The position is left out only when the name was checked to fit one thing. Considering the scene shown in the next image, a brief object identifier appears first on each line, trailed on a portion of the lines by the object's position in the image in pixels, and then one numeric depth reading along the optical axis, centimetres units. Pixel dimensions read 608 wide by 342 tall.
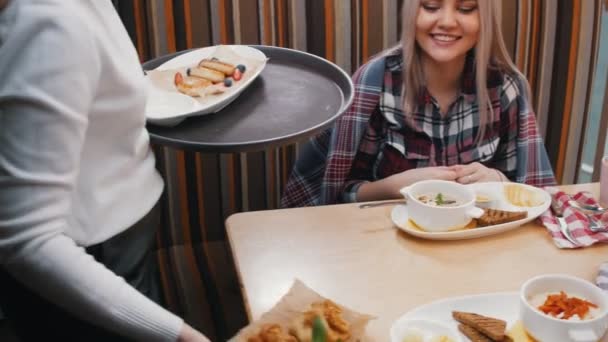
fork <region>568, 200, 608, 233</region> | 129
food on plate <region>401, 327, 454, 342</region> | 100
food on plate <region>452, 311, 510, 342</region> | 101
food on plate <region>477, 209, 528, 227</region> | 130
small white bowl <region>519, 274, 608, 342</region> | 96
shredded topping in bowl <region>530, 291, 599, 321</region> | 99
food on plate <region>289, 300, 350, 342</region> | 99
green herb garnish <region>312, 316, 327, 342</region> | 94
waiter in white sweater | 76
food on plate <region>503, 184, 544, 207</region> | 140
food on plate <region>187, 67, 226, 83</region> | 146
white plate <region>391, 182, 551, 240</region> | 128
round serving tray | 121
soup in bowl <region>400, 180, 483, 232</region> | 128
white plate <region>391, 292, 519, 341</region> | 106
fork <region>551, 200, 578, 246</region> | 128
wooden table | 113
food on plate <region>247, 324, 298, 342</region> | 97
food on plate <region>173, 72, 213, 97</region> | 141
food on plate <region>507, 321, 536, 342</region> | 102
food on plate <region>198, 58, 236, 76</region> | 149
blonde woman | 178
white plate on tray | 129
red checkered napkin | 127
